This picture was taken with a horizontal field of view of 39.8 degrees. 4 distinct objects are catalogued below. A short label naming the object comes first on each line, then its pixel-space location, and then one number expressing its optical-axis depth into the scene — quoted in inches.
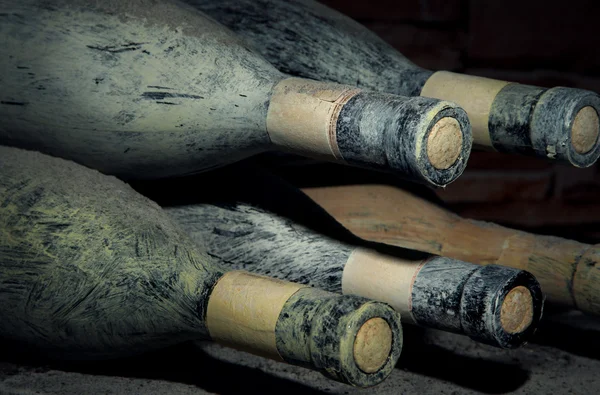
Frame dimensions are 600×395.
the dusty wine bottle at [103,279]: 18.7
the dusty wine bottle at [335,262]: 19.5
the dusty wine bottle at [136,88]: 20.6
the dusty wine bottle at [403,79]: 20.7
